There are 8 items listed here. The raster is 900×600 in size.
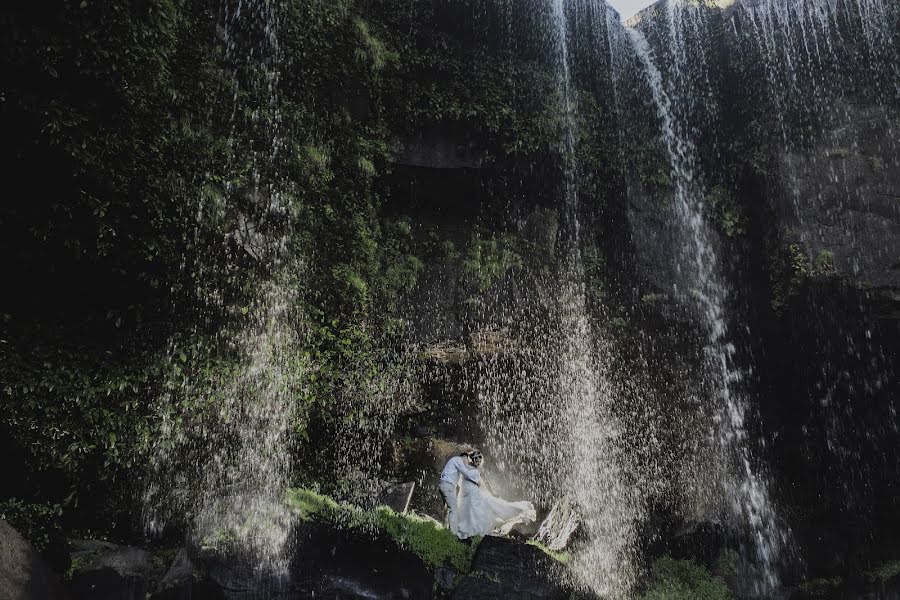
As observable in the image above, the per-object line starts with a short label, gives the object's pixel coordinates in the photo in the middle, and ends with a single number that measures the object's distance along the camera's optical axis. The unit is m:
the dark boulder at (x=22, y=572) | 4.60
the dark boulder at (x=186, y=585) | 5.95
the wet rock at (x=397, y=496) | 9.29
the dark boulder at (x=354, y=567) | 6.04
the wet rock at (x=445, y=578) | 6.33
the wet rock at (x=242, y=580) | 5.98
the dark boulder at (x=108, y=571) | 5.63
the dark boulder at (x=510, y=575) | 6.05
